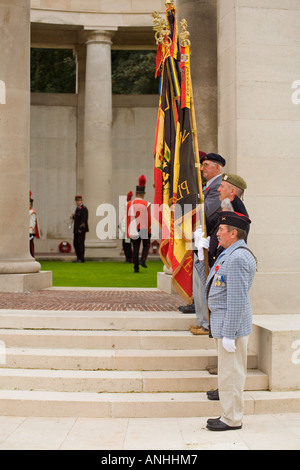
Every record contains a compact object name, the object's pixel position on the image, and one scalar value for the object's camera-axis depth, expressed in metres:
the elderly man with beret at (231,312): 6.43
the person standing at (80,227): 23.08
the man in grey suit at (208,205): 8.36
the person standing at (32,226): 19.02
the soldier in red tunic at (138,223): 17.56
